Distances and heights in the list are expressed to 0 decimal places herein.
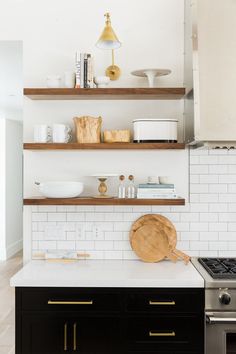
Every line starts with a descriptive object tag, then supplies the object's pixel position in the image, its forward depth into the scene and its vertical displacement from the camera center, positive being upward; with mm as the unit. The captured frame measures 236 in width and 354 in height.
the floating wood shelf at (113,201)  2996 -177
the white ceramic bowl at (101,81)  3072 +640
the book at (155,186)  3041 -78
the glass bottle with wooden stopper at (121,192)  3102 -121
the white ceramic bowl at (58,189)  3018 -97
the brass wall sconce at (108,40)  2895 +866
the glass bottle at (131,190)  3111 -110
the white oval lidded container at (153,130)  3020 +299
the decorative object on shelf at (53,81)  3081 +641
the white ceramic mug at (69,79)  3088 +656
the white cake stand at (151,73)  3062 +700
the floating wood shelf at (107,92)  3018 +555
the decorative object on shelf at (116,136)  3049 +261
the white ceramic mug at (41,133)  3086 +286
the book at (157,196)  3022 -145
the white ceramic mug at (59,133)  3080 +285
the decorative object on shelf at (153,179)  3150 -32
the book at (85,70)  3039 +708
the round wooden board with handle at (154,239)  3156 -457
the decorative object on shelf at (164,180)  3139 -39
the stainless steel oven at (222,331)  2602 -911
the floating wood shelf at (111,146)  2992 +190
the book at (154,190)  3031 -105
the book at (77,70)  3035 +709
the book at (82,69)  3035 +710
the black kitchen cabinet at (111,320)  2658 -864
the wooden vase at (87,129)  3070 +311
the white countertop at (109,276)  2658 -616
